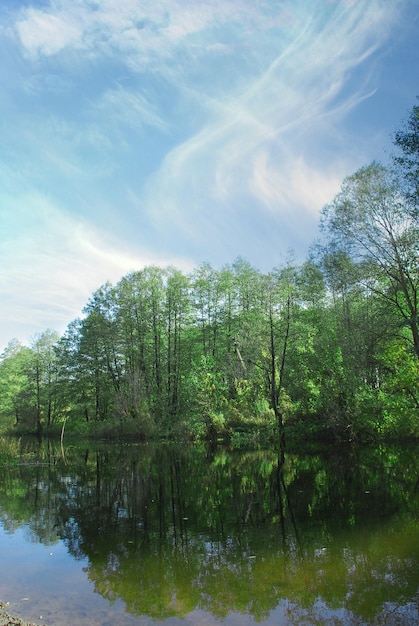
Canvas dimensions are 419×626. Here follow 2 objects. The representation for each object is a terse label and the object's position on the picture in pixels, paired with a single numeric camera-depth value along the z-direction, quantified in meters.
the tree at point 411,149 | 16.19
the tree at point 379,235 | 21.41
